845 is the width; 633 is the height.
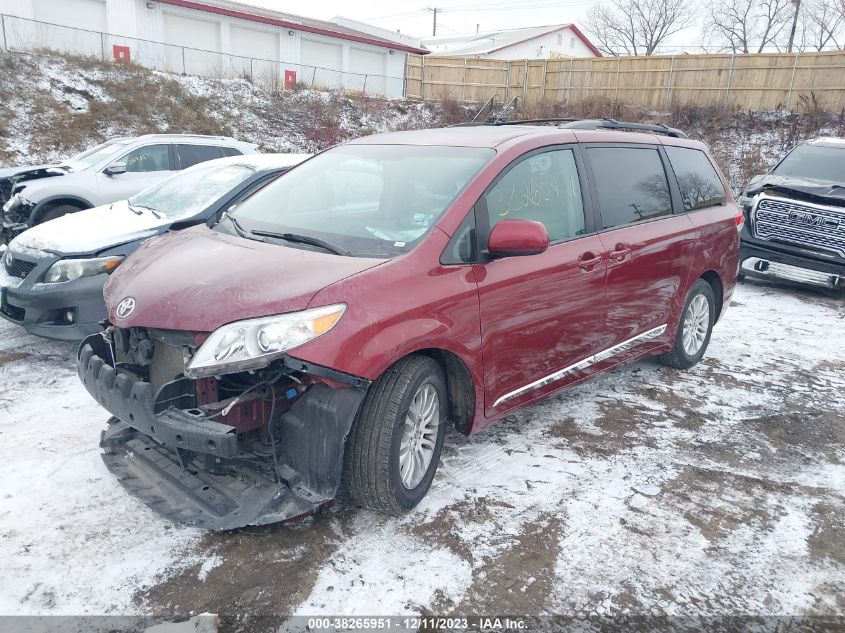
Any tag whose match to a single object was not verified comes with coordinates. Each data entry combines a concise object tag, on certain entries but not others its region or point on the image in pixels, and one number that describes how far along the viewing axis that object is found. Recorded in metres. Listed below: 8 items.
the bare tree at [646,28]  52.66
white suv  8.02
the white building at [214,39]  24.08
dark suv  7.89
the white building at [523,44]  48.09
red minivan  2.67
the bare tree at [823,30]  41.71
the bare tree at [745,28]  45.62
